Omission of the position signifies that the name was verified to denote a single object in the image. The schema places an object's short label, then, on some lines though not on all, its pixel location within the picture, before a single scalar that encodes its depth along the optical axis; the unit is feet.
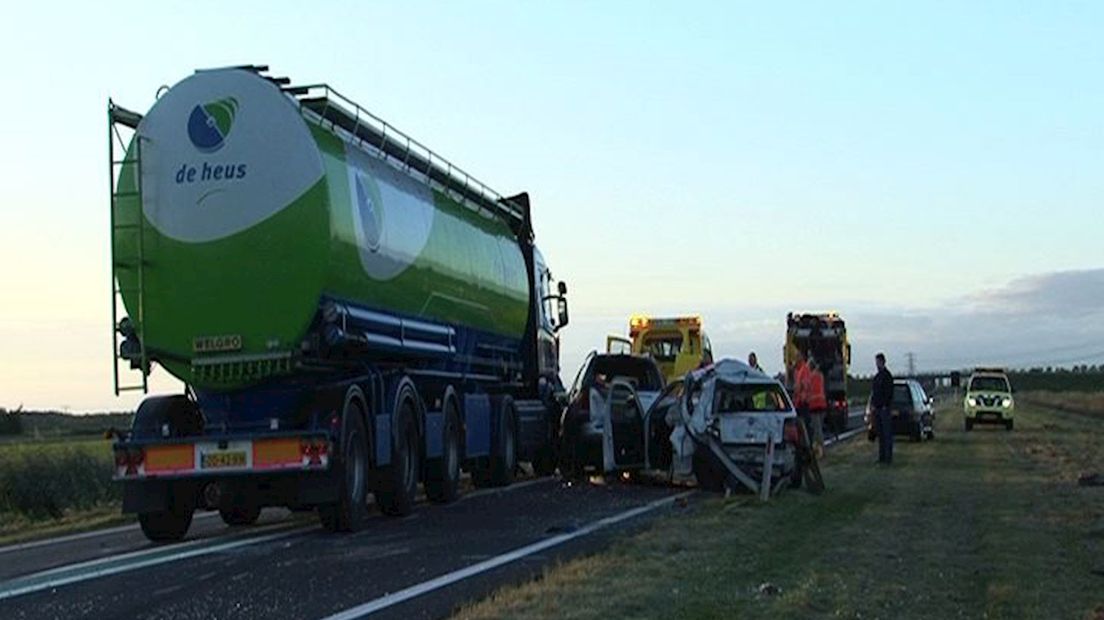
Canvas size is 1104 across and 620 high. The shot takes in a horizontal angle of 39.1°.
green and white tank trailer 51.85
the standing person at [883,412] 87.40
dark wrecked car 75.41
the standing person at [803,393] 88.94
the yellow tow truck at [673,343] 124.88
